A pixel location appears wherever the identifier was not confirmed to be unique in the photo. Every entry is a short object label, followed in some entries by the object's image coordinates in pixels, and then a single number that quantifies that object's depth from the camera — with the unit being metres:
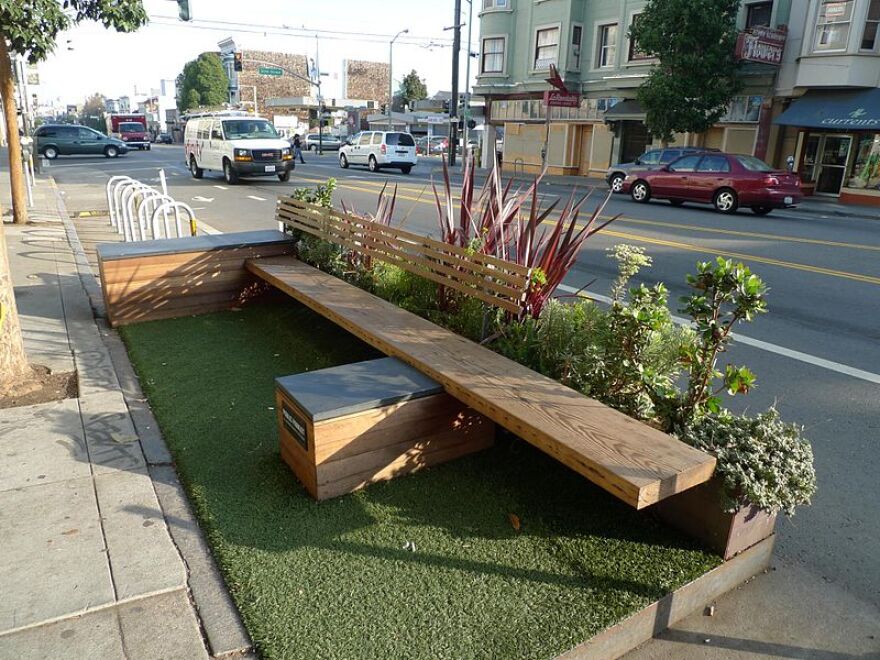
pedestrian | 40.08
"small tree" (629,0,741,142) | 23.89
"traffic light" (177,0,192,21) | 15.99
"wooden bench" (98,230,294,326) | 6.46
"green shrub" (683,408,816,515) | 2.94
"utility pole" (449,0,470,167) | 37.84
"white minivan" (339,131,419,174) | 30.77
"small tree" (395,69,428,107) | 95.50
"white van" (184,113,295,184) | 21.72
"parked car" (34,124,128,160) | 36.28
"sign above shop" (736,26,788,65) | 23.14
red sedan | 17.27
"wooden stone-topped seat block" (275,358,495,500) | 3.45
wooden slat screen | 4.32
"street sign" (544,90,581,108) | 30.50
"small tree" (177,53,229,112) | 95.12
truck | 51.16
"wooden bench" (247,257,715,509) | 2.79
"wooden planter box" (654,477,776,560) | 3.06
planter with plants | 3.04
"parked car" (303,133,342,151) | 62.99
